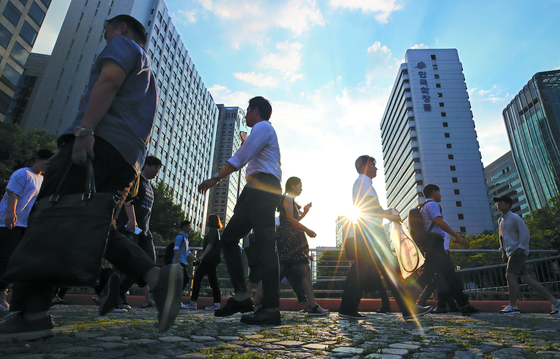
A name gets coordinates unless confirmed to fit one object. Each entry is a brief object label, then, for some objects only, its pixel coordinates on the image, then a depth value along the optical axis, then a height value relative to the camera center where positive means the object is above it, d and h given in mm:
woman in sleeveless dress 4676 +576
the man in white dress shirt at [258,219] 2809 +564
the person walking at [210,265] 5887 +248
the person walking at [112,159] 1672 +666
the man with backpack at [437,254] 4332 +516
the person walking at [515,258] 5250 +590
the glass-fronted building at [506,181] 91000 +34930
